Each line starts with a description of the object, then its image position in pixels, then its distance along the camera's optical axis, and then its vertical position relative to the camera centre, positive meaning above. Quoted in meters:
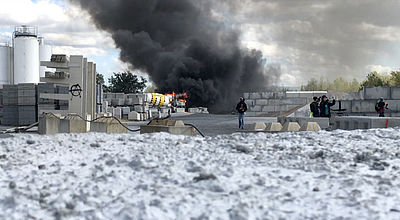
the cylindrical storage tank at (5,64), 55.25 +2.99
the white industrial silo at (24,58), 55.06 +3.77
